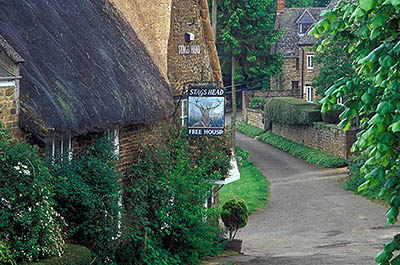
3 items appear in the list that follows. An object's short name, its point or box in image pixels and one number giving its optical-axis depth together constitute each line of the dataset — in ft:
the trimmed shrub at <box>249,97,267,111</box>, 182.50
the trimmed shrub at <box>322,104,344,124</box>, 132.61
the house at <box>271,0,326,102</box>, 199.41
